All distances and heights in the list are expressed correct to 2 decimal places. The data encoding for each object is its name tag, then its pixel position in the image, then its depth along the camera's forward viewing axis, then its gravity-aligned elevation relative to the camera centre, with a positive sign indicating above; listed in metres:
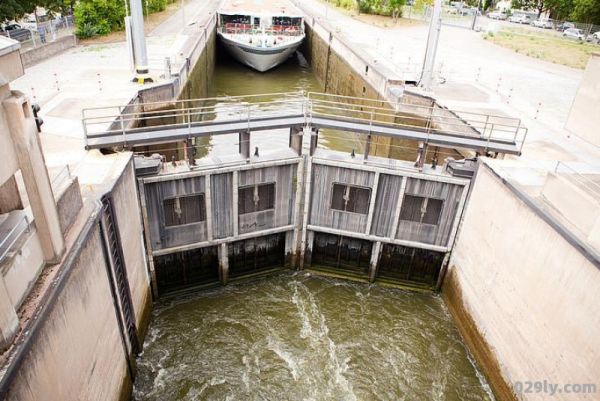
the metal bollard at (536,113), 18.66 -4.75
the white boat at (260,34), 35.53 -4.53
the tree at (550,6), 50.38 -1.47
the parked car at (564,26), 48.31 -3.16
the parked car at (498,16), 64.44 -3.35
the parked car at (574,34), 44.09 -3.49
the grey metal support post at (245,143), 13.61 -4.73
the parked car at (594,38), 42.21 -3.57
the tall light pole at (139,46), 19.44 -3.27
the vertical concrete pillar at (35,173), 6.53 -3.02
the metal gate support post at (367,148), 13.68 -4.72
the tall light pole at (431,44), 19.19 -2.34
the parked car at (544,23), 54.03 -3.35
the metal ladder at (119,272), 9.83 -6.61
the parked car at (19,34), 23.77 -3.71
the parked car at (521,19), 59.44 -3.27
